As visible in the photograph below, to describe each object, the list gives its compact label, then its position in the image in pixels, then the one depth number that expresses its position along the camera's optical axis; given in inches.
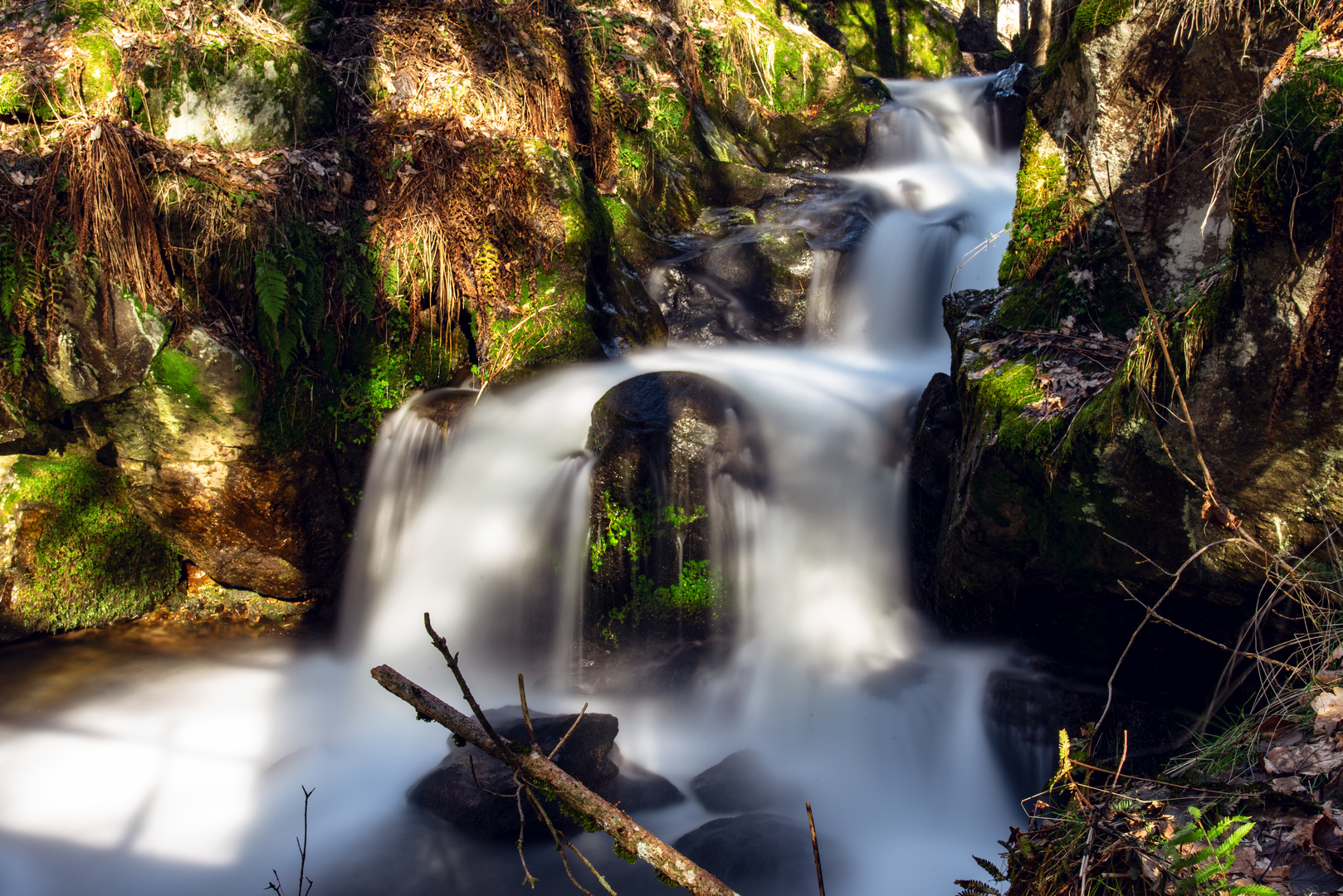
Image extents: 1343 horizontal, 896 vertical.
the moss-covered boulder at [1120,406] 107.3
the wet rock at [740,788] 152.1
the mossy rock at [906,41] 575.5
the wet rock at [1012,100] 421.1
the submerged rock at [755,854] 125.0
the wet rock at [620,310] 265.0
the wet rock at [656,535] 198.7
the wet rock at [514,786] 140.9
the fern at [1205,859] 59.1
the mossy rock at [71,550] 199.6
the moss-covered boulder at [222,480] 197.2
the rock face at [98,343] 186.9
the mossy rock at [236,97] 213.0
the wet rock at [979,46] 630.5
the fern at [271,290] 197.6
